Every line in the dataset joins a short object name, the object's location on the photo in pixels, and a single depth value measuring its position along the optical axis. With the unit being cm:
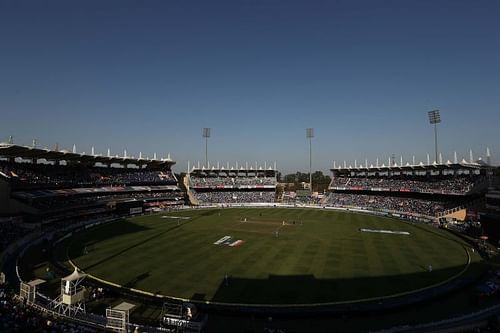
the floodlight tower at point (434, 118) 8038
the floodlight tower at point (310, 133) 10525
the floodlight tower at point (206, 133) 11162
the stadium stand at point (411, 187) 6531
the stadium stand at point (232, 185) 9914
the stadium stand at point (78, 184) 5291
